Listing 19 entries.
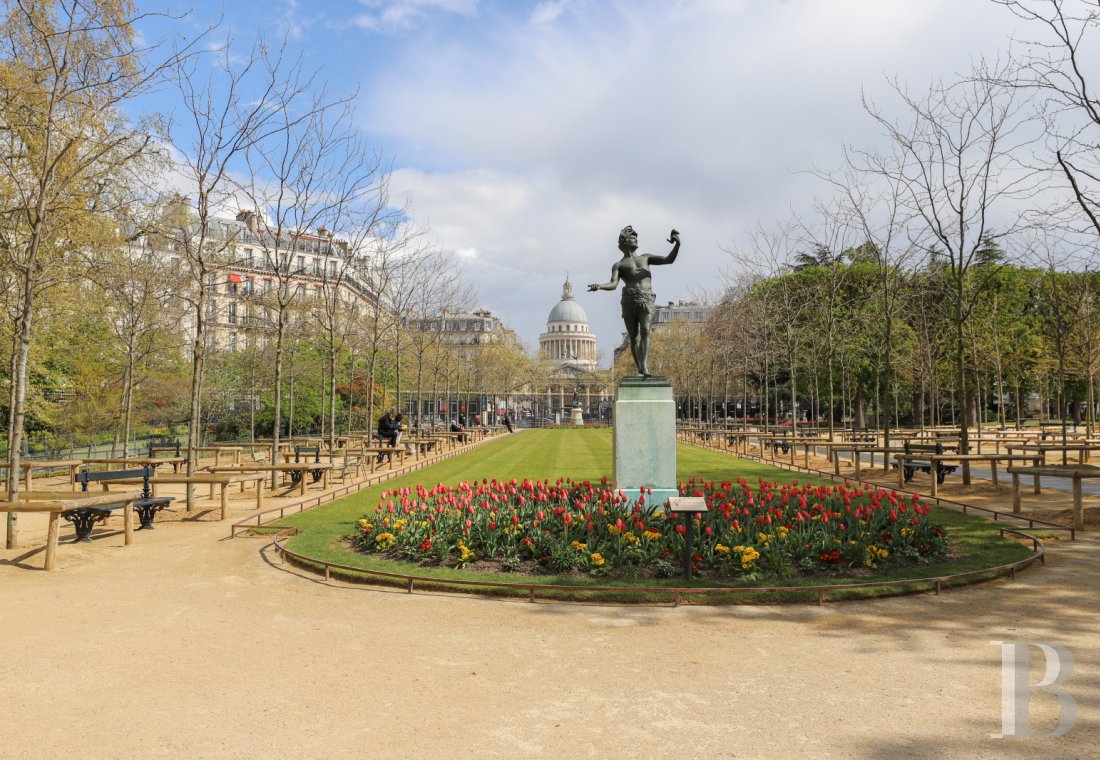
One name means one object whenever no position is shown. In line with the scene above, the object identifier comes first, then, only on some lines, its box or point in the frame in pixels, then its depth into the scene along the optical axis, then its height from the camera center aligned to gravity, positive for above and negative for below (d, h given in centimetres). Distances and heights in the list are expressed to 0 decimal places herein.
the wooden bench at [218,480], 1335 -138
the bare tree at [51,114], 1053 +519
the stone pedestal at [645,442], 1160 -58
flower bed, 868 -166
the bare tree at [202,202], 1447 +442
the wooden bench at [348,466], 1997 -174
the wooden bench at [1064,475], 1110 -118
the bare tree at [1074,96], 1349 +591
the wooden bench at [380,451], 2140 -134
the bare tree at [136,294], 2238 +385
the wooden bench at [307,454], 1811 -148
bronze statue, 1235 +203
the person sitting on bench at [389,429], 2467 -79
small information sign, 800 -111
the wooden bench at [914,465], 1730 -146
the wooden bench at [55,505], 927 -131
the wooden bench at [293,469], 1497 -137
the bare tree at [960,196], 1762 +538
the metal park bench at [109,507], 1121 -165
